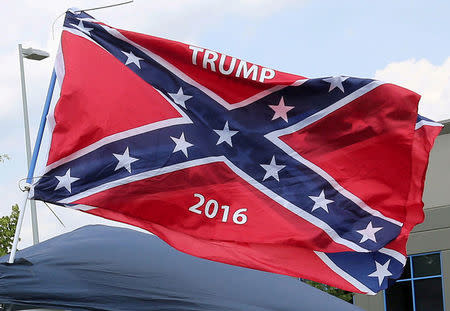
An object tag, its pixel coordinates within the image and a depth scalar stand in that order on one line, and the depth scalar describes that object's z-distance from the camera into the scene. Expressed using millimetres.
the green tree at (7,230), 22250
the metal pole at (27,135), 19406
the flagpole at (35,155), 7215
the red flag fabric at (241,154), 7496
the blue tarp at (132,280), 7348
